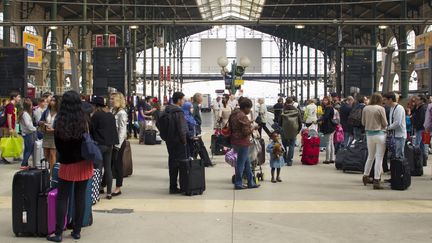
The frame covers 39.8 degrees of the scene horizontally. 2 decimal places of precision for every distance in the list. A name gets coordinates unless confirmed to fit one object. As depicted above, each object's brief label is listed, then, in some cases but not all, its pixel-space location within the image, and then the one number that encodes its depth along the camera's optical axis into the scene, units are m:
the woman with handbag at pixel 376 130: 10.04
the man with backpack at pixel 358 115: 13.26
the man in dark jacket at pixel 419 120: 14.27
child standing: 11.00
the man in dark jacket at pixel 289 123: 13.40
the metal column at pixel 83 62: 26.44
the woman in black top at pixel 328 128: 14.36
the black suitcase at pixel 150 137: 20.14
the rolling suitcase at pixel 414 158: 12.09
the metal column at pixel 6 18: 18.10
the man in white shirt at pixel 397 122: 10.36
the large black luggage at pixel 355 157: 12.55
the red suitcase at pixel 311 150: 14.30
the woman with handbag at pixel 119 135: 9.46
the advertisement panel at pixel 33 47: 29.55
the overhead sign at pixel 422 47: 28.01
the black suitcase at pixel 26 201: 6.58
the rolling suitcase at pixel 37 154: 12.41
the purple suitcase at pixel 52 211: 6.57
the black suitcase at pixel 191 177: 9.55
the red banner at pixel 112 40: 25.44
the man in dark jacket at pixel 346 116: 14.47
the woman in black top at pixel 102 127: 8.49
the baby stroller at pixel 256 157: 10.88
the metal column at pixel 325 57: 40.59
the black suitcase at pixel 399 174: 10.21
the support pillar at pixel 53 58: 23.01
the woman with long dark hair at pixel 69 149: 6.26
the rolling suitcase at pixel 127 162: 11.40
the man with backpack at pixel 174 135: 9.73
